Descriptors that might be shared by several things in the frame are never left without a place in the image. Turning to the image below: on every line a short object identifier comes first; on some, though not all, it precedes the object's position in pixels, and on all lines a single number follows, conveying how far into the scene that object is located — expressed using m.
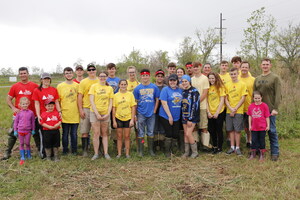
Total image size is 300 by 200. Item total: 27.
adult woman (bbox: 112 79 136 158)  5.54
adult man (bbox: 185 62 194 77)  6.57
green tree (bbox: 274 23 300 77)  15.19
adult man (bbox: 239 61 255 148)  5.84
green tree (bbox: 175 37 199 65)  23.23
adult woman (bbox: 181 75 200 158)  5.49
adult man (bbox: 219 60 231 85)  6.15
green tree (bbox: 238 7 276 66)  15.05
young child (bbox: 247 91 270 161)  5.20
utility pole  26.26
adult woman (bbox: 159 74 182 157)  5.55
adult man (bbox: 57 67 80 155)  5.65
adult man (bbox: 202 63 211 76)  6.32
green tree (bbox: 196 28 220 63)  24.46
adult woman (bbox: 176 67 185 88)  6.27
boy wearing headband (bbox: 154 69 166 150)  5.94
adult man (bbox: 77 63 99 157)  5.69
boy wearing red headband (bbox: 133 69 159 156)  5.68
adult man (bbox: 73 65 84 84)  5.93
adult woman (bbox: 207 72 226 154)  5.71
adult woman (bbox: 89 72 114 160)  5.43
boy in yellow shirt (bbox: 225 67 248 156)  5.60
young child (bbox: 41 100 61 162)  5.36
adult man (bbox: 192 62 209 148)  5.71
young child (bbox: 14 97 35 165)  5.43
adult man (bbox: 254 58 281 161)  5.24
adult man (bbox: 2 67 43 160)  5.55
